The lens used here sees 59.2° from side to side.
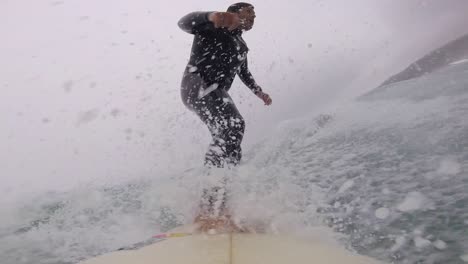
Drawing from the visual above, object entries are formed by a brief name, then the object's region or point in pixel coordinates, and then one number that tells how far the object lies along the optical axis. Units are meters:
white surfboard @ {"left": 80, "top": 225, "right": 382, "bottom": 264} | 1.30
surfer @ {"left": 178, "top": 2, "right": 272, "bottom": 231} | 1.83
